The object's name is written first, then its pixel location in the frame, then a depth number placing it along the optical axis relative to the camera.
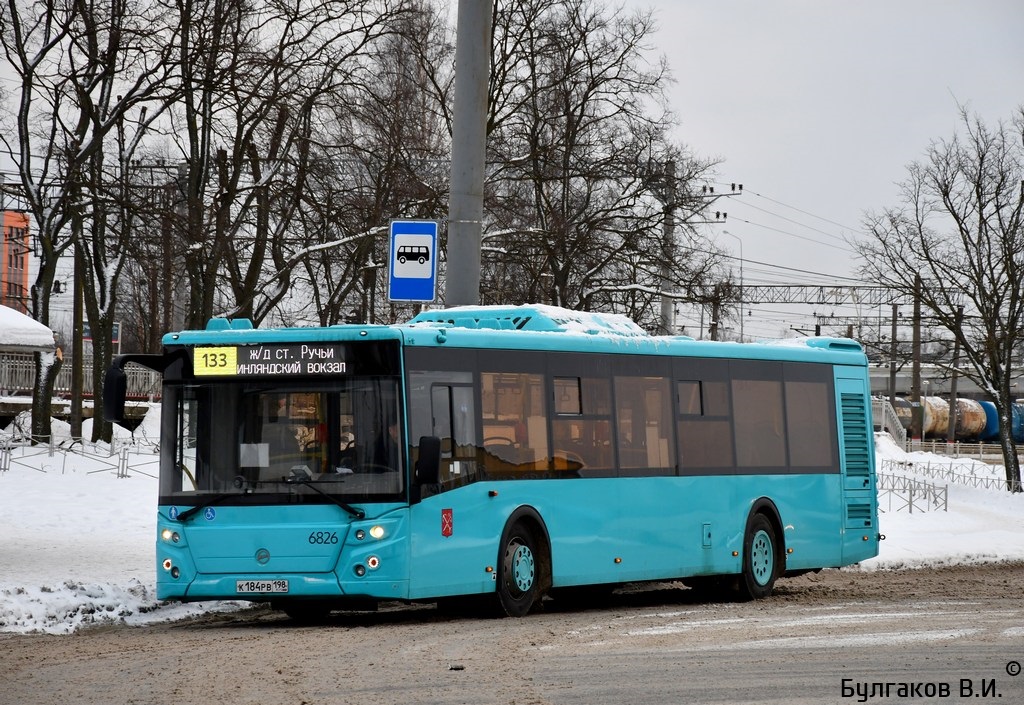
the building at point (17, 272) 86.78
